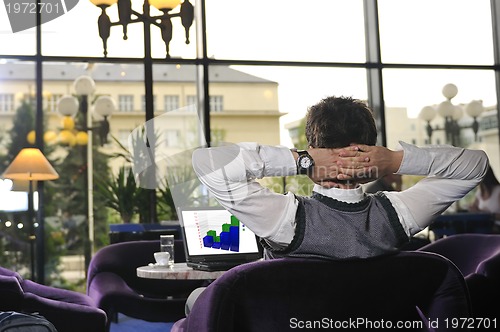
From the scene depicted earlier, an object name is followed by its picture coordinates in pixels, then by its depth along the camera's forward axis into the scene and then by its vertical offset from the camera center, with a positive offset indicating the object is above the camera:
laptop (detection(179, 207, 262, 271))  3.67 -0.22
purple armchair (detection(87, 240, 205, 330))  4.41 -0.57
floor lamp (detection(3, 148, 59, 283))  6.48 +0.29
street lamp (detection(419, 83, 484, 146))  8.10 +0.87
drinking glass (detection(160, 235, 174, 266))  4.12 -0.26
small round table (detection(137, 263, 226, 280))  3.35 -0.36
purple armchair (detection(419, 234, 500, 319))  3.59 -0.42
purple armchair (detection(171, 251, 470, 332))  1.84 -0.27
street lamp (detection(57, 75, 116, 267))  7.02 +0.85
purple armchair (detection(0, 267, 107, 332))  3.27 -0.55
